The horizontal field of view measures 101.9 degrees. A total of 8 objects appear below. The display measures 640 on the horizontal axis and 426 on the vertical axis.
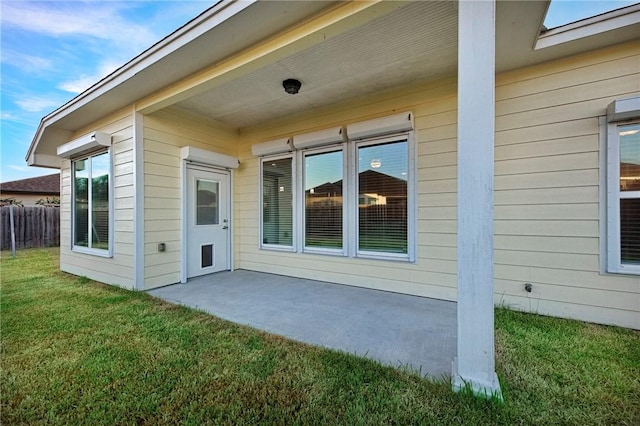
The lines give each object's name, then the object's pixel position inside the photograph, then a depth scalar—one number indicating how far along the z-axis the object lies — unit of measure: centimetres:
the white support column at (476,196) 155
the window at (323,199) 418
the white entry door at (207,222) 446
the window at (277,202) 470
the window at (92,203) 429
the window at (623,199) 247
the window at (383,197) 363
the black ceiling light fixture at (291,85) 330
